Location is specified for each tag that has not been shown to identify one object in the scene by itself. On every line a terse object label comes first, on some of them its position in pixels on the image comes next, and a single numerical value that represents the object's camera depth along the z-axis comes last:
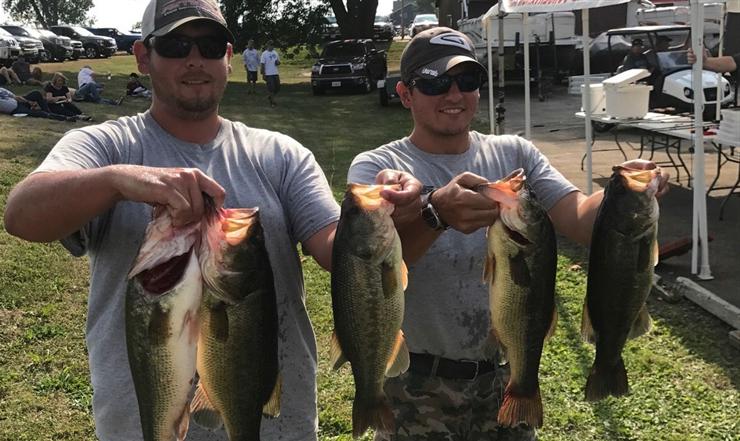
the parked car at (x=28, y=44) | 34.74
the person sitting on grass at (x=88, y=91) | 23.00
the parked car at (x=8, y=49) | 29.05
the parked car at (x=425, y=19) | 50.09
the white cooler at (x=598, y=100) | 10.32
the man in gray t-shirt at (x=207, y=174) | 2.39
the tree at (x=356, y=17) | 35.06
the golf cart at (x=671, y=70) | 14.57
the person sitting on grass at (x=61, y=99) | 19.31
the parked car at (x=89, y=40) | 45.22
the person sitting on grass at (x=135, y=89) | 25.72
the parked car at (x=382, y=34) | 41.47
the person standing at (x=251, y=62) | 29.74
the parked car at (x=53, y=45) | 38.91
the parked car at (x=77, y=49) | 42.51
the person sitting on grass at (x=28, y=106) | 18.53
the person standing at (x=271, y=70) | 26.53
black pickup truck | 28.72
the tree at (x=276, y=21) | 34.19
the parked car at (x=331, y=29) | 36.41
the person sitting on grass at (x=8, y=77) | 25.05
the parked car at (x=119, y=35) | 53.75
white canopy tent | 6.75
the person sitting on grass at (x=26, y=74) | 25.41
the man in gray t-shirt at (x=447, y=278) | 2.93
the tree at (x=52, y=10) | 89.99
